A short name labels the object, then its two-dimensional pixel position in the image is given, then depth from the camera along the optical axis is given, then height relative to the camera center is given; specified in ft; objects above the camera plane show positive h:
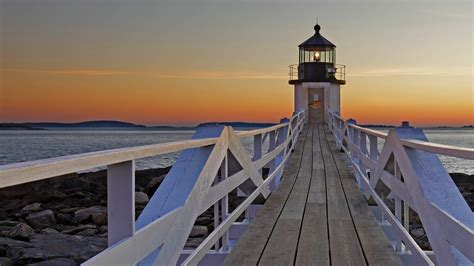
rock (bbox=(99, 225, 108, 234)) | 41.67 -8.59
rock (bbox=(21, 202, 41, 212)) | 54.81 -9.04
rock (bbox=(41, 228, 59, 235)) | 40.90 -8.64
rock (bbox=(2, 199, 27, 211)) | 59.06 -9.52
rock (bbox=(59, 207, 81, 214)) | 51.60 -8.71
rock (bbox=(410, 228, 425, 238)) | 40.58 -8.58
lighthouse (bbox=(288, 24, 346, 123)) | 96.63 +7.42
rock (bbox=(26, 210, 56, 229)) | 45.85 -8.62
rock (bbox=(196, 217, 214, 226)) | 44.80 -8.44
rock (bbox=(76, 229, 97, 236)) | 40.16 -8.47
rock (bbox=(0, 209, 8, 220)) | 51.67 -9.25
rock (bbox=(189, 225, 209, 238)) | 38.78 -8.12
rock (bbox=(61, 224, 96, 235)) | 41.36 -8.52
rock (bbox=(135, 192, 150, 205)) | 52.54 -7.72
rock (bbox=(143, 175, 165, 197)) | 62.44 -7.72
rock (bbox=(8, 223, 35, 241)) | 36.83 -7.86
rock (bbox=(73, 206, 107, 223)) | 46.55 -8.24
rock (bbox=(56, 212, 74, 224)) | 48.19 -8.87
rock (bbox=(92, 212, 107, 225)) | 45.41 -8.32
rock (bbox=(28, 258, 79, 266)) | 27.48 -7.36
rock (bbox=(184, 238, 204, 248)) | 32.89 -7.80
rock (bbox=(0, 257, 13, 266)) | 28.34 -7.61
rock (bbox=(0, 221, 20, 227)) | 43.96 -8.51
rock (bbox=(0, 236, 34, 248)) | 32.22 -7.53
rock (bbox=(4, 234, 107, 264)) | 29.60 -7.48
